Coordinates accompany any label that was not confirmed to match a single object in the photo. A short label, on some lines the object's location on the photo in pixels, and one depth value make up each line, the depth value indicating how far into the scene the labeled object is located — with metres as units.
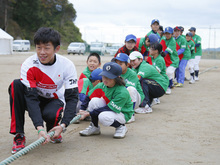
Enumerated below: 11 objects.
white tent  28.70
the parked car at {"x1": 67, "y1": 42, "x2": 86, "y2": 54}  35.04
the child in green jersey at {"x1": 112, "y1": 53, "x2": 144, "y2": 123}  4.80
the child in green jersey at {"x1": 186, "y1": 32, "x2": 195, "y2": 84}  10.79
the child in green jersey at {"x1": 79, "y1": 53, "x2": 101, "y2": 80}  5.39
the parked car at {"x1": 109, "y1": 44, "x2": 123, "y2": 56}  35.19
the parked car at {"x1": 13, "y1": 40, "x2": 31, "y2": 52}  36.97
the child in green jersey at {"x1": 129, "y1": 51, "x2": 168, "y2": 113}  5.77
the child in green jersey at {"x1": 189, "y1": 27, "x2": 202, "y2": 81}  11.59
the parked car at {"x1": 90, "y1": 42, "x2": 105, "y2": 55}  35.72
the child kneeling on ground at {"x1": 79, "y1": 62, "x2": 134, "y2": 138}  3.91
